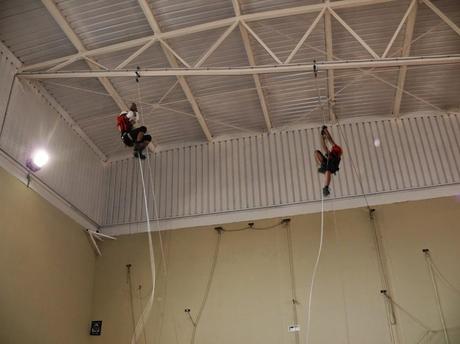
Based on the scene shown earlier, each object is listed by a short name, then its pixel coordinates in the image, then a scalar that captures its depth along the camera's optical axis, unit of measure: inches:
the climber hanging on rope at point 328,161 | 234.8
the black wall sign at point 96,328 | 311.2
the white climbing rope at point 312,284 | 280.7
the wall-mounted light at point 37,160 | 269.8
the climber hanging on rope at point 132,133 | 241.0
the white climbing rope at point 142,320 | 304.5
